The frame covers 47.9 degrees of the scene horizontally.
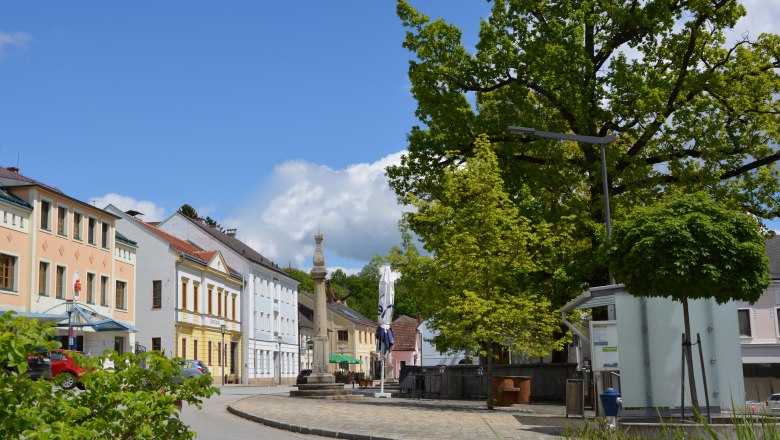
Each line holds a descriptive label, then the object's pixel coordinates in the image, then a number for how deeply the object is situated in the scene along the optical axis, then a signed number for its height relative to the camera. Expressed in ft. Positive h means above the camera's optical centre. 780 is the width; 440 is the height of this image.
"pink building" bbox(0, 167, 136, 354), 128.06 +15.25
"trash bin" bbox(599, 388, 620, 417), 56.80 -3.70
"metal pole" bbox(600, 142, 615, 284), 72.99 +13.31
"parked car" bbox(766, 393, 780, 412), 119.14 -8.53
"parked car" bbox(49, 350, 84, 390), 88.43 -0.60
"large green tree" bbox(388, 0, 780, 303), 87.61 +24.69
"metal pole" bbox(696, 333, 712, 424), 48.22 -1.82
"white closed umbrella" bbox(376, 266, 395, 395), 107.55 +4.78
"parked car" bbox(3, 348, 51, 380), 81.92 -0.69
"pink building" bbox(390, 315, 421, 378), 319.04 +3.09
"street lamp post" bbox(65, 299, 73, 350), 140.42 +8.43
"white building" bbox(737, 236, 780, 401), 156.56 -0.29
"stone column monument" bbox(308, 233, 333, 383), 116.06 +3.77
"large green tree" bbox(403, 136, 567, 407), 81.41 +7.59
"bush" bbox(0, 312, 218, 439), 17.92 -0.92
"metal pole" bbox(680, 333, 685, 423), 45.65 -2.52
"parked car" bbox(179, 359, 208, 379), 126.72 -2.07
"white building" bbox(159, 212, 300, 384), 227.67 +13.50
